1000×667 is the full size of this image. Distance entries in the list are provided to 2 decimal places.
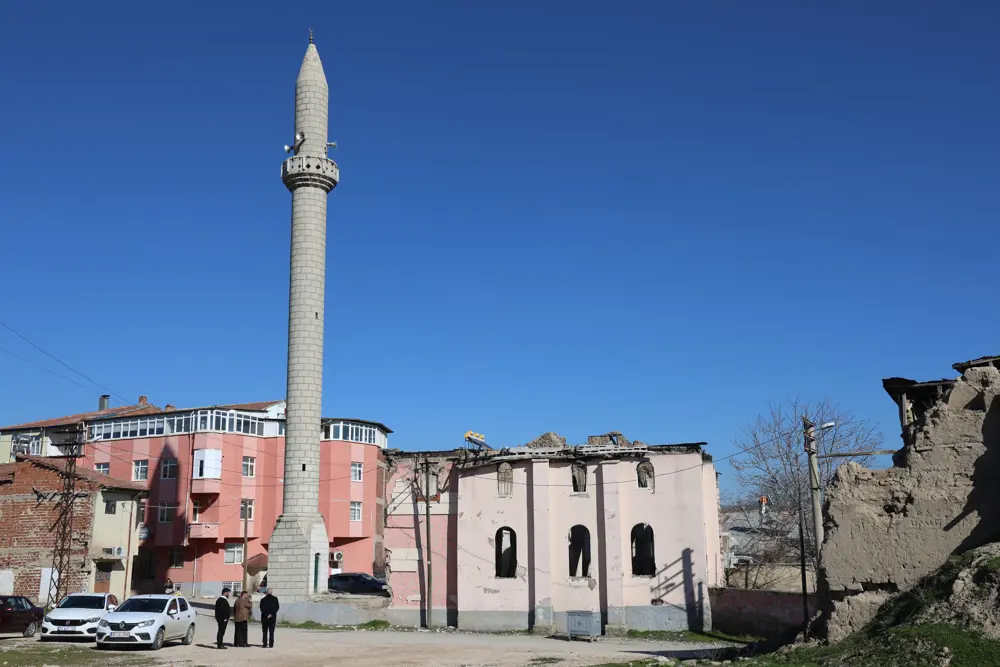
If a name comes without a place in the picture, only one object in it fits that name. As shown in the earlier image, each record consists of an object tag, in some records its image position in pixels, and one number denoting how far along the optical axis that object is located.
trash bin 28.30
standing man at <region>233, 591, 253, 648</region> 23.22
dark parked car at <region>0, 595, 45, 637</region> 23.94
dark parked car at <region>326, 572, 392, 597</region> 38.78
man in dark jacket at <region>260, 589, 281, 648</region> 23.31
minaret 34.91
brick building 34.88
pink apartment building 46.91
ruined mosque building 30.78
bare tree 41.22
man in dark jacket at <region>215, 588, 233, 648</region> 22.36
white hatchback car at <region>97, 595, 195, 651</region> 21.22
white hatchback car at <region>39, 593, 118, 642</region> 22.66
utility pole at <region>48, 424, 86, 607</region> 34.19
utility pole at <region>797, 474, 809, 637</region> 22.86
